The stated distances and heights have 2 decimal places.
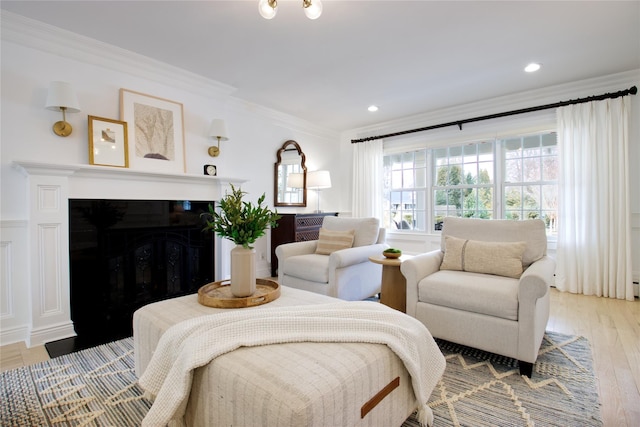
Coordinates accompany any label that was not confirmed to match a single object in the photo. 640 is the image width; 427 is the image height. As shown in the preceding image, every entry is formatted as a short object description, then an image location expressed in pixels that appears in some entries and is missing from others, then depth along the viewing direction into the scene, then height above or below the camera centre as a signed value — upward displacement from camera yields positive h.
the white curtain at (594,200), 3.32 +0.11
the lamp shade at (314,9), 1.86 +1.23
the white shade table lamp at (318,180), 4.79 +0.51
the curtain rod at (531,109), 3.32 +1.26
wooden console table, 4.31 -0.25
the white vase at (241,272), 1.76 -0.33
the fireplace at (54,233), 2.30 -0.14
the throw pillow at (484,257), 2.27 -0.35
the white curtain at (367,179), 5.29 +0.58
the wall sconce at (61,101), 2.39 +0.89
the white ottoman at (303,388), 0.92 -0.56
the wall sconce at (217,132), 3.51 +0.92
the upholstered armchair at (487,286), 1.82 -0.49
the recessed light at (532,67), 3.13 +1.47
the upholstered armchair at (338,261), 2.87 -0.47
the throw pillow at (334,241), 3.29 -0.31
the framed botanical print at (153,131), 2.93 +0.83
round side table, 2.65 -0.64
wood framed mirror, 4.63 +0.55
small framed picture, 2.69 +0.64
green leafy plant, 1.75 -0.05
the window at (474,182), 3.96 +0.42
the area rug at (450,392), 1.46 -0.96
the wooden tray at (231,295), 1.65 -0.47
